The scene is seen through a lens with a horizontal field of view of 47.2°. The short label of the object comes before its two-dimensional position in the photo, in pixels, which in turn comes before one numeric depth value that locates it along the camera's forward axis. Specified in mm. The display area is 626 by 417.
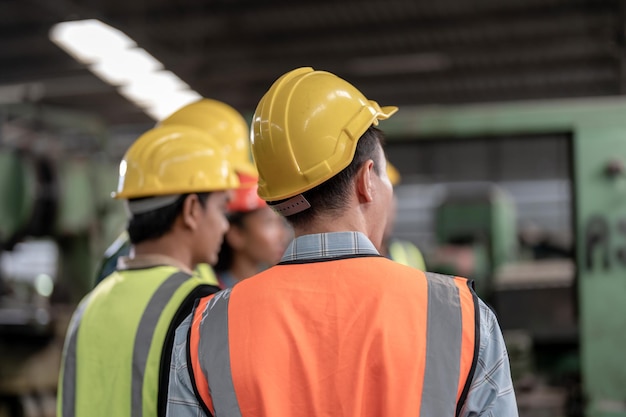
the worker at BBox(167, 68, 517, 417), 1186
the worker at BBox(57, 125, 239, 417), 1765
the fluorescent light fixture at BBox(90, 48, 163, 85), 6578
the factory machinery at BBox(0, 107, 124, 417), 4742
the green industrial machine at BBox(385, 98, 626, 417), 3291
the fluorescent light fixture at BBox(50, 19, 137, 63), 5938
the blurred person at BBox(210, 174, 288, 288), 3064
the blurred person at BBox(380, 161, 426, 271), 4258
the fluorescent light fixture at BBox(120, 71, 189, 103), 7434
